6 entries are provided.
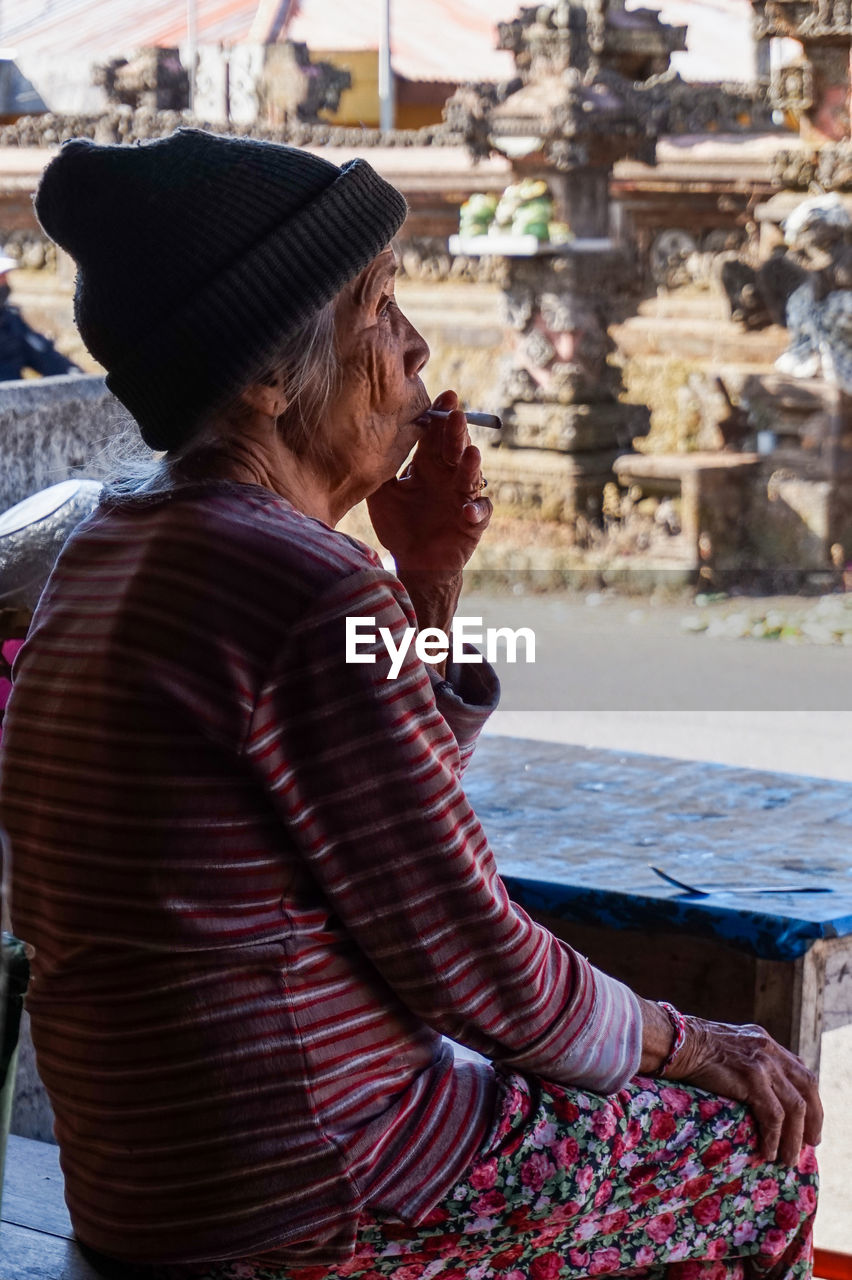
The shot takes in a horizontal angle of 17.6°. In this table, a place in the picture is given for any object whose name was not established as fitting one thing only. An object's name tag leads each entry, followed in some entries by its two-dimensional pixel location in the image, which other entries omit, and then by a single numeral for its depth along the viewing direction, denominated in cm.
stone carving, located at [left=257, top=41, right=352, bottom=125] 1274
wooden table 207
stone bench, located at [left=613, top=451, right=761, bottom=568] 797
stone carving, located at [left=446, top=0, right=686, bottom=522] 843
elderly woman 171
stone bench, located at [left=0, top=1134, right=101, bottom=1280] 182
